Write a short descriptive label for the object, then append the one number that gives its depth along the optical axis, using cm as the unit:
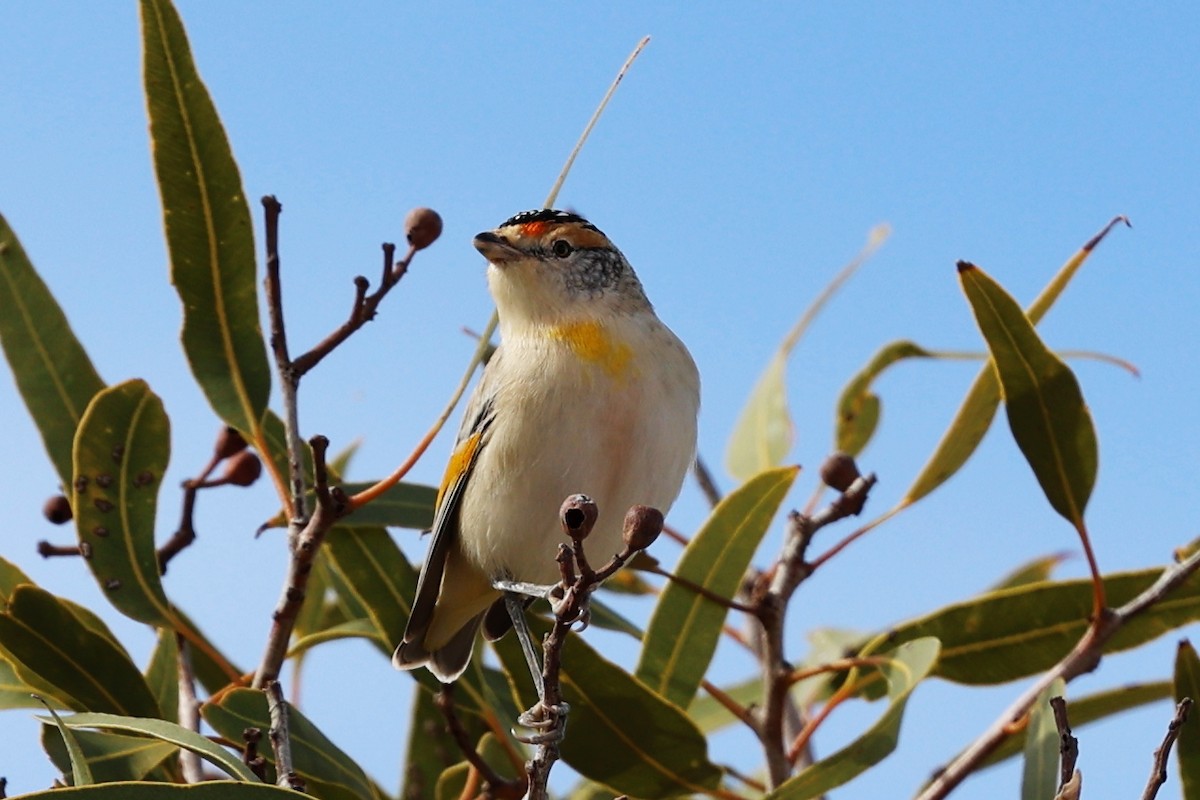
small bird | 723
